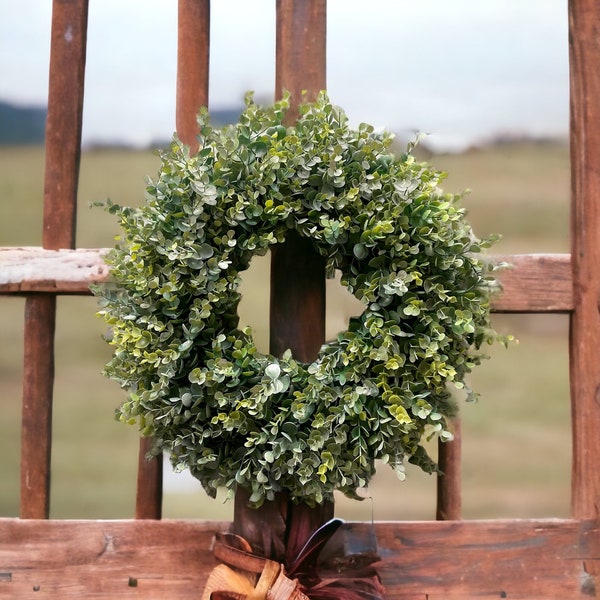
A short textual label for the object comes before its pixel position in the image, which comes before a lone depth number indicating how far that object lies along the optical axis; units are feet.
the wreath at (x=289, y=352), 7.23
